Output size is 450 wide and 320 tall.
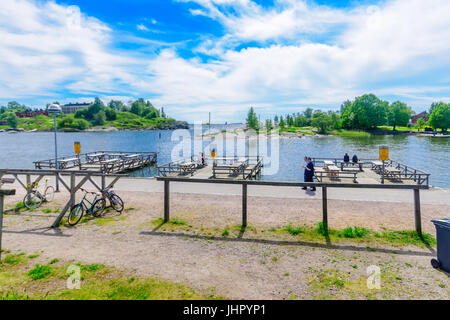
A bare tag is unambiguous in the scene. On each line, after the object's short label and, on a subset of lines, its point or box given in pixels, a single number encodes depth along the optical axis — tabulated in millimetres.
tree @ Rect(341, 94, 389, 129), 115625
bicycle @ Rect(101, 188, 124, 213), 10250
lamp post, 16109
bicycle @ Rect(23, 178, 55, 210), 11070
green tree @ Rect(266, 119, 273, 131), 172762
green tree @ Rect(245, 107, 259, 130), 159250
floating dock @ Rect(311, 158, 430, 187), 17406
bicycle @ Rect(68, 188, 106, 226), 8853
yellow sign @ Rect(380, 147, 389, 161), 16547
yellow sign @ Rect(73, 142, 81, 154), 19875
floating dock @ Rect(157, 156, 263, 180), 19719
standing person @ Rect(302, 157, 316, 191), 14695
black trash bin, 5594
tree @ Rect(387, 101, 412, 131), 126625
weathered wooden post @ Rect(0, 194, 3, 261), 6278
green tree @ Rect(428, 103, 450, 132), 115125
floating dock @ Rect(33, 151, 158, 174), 24188
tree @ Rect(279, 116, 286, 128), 174375
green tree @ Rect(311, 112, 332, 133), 134875
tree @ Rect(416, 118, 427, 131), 144875
